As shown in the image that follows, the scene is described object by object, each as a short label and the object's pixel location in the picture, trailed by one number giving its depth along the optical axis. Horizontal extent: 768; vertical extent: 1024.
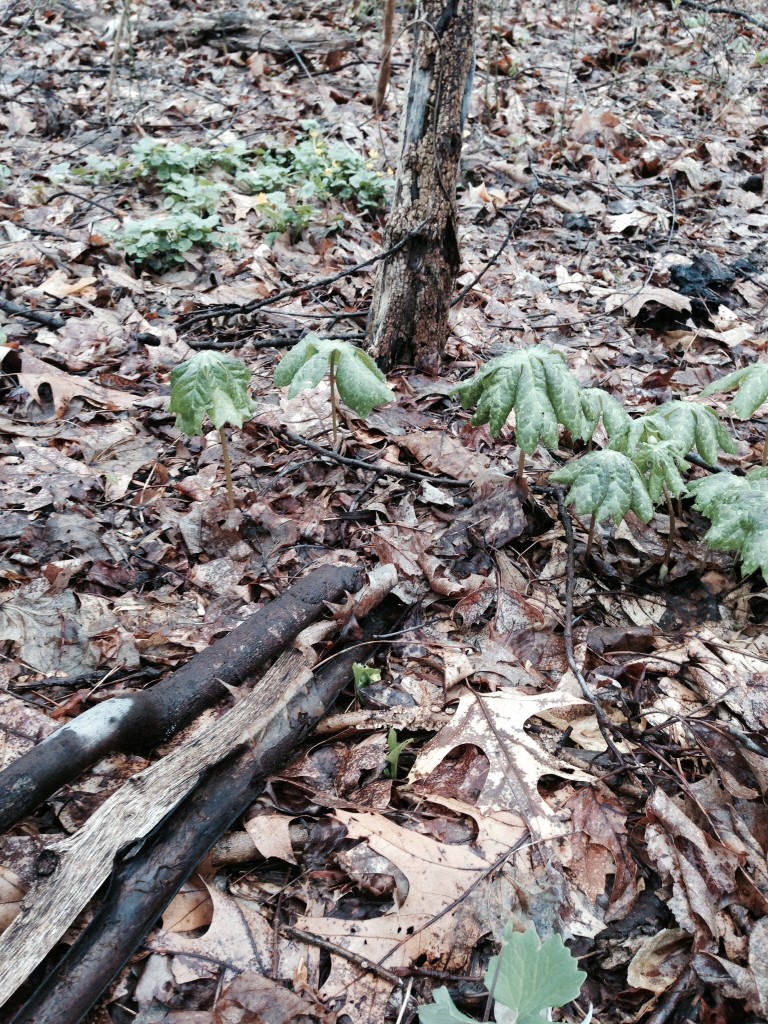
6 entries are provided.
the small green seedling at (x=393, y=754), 0.66
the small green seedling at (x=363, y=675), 0.71
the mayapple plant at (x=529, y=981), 0.47
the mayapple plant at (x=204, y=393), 0.85
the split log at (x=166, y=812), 0.54
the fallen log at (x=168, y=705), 0.61
